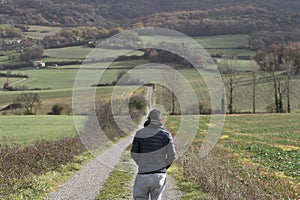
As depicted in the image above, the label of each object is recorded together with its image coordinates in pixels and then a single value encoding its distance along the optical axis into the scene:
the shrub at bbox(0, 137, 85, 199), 13.47
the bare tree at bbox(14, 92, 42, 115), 76.98
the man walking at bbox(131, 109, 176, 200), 8.31
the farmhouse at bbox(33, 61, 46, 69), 114.44
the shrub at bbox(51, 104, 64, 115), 77.06
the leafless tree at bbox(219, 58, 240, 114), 76.75
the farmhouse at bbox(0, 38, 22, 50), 148.98
